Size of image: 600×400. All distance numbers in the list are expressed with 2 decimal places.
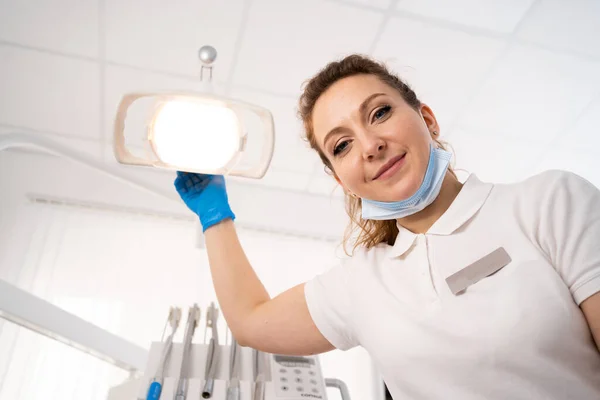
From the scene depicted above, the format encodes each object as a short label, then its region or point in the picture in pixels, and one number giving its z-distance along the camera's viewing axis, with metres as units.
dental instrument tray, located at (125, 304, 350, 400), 1.09
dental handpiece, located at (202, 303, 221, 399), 1.10
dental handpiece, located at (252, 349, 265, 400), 1.13
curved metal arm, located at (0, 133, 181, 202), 1.27
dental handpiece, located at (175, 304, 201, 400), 1.08
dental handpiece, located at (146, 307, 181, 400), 1.04
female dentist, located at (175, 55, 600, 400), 0.65
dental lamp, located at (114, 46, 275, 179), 0.93
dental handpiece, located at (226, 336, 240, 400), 1.10
